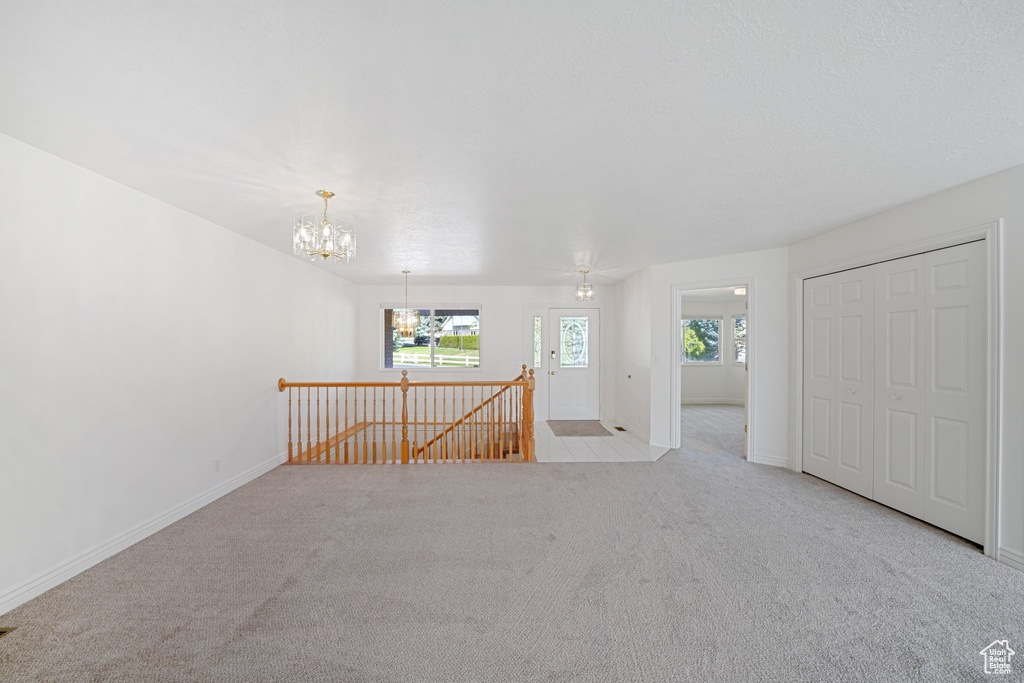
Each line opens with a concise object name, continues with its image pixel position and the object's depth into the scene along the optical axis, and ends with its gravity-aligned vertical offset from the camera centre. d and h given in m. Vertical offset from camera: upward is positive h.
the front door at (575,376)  7.30 -0.60
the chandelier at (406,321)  7.32 +0.40
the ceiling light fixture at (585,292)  5.57 +0.72
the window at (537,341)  7.32 +0.04
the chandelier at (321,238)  2.58 +0.68
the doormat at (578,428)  6.22 -1.39
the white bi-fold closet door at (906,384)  2.74 -0.32
